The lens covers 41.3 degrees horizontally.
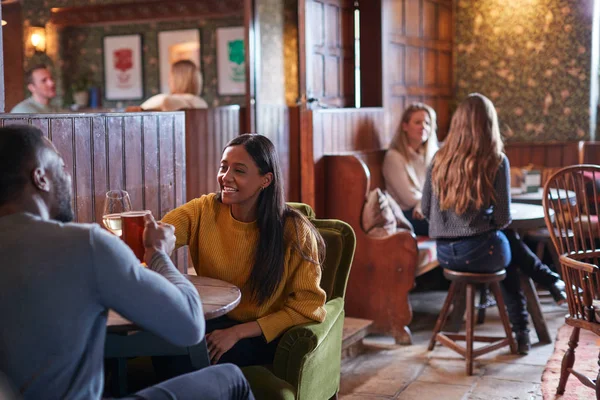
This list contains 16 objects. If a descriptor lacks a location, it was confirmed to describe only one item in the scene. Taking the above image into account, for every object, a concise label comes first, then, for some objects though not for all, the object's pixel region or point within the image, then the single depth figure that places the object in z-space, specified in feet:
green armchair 8.08
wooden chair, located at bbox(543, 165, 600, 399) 10.30
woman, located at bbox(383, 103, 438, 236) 17.78
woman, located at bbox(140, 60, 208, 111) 18.01
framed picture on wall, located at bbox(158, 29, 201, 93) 27.68
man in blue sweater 5.10
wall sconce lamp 29.17
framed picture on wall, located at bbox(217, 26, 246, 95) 26.99
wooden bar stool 13.57
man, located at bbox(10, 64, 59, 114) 18.94
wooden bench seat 15.52
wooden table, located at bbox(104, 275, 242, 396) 7.18
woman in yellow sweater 8.47
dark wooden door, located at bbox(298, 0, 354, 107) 16.94
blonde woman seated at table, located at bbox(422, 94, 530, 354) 13.56
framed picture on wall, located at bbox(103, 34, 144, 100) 28.58
